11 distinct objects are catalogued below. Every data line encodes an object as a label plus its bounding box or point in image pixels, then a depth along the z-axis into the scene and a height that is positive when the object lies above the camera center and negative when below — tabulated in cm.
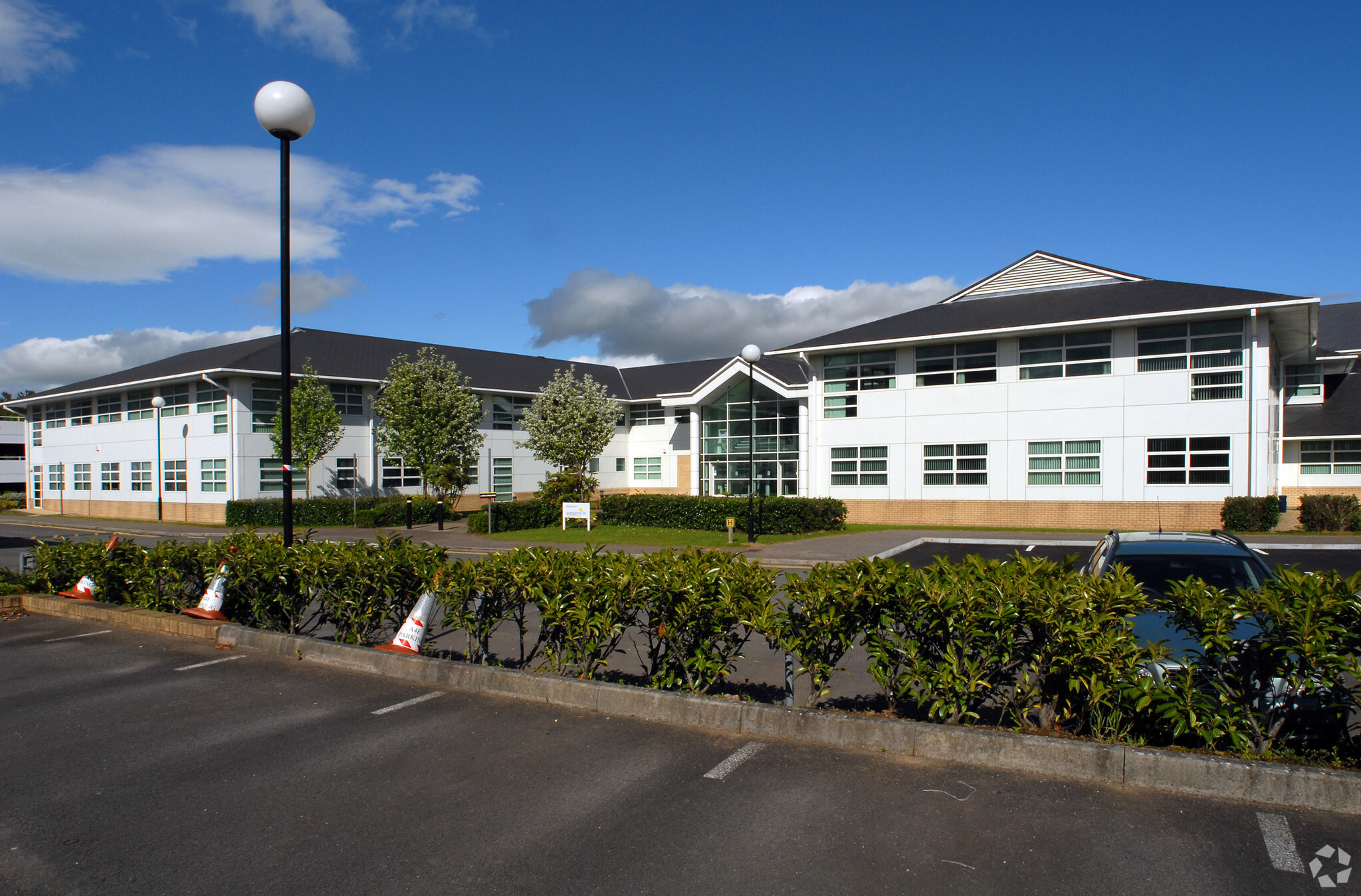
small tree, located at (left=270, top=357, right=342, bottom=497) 3114 +88
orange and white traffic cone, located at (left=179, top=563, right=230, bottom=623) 885 -172
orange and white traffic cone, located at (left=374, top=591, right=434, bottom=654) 733 -171
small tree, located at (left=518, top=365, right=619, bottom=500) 3234 +70
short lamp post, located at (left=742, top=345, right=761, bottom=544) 2084 +44
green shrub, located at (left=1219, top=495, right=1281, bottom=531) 2289 -214
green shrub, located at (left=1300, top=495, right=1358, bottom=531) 2473 -227
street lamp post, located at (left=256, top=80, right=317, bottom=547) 802 +321
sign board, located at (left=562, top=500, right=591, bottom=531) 2611 -224
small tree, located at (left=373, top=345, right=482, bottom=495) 3228 +115
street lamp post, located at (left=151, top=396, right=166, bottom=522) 3284 -151
